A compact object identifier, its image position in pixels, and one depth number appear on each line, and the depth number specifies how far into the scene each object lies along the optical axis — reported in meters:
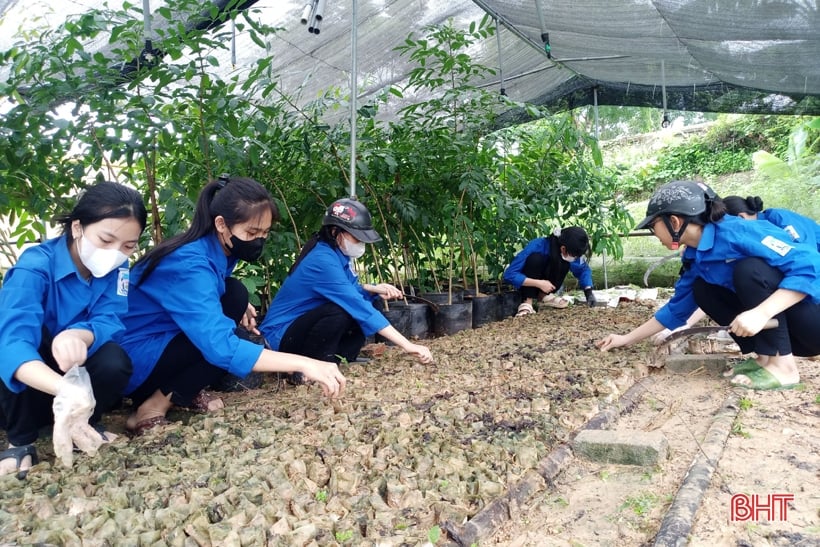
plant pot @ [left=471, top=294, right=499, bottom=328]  4.72
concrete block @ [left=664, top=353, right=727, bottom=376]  2.81
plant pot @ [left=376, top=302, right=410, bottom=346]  3.98
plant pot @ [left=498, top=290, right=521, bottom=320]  5.10
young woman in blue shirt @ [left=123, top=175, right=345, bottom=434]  1.98
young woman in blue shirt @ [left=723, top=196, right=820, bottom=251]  2.97
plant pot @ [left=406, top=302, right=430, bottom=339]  4.12
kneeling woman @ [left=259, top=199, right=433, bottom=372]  2.81
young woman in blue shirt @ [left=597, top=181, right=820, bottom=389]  2.30
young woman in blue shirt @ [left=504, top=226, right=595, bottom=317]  4.90
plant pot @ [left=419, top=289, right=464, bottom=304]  4.55
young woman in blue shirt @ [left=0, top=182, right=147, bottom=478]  1.73
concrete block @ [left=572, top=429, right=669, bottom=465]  1.72
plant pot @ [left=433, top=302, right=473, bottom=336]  4.32
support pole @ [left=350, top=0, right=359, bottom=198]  3.15
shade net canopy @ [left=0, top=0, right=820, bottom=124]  3.79
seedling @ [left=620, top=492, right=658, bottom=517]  1.47
